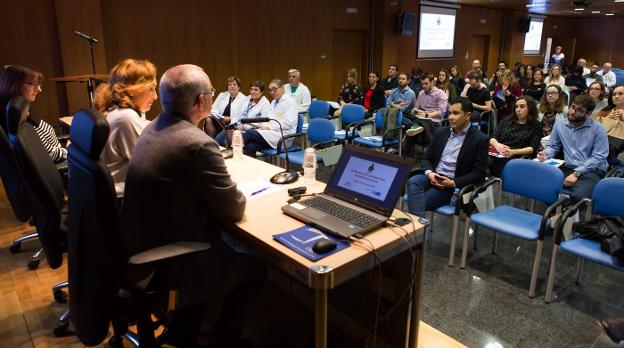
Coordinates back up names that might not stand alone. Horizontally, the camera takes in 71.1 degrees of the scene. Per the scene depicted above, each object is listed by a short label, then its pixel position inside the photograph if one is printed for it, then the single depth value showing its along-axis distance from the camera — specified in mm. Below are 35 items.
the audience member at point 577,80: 9111
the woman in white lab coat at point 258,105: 5074
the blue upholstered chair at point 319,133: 4629
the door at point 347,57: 9234
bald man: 1510
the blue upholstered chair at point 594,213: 2400
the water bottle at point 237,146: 2799
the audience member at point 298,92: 6715
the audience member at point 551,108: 4398
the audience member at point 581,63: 10056
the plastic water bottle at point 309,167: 2236
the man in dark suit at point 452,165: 3178
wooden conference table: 1403
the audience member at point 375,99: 6906
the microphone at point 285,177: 2193
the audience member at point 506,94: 6703
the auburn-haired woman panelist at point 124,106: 2143
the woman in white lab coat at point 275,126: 4750
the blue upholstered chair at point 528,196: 2646
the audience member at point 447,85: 7496
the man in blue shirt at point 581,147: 3416
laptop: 1656
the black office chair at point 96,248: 1345
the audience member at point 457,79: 8702
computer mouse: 1456
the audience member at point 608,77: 10123
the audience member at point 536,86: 7219
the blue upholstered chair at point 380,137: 5143
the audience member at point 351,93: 7363
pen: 2055
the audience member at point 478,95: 6277
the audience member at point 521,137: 3930
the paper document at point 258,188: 2043
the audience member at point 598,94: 5191
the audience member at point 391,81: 8227
